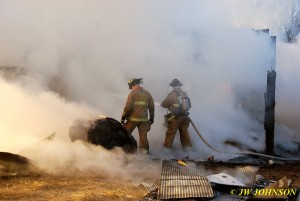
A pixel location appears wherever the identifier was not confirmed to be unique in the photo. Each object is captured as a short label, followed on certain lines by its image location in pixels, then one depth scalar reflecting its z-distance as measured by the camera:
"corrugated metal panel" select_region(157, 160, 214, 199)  4.57
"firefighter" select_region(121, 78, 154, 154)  8.09
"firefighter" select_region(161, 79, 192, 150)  8.61
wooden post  8.35
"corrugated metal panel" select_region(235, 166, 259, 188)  5.34
